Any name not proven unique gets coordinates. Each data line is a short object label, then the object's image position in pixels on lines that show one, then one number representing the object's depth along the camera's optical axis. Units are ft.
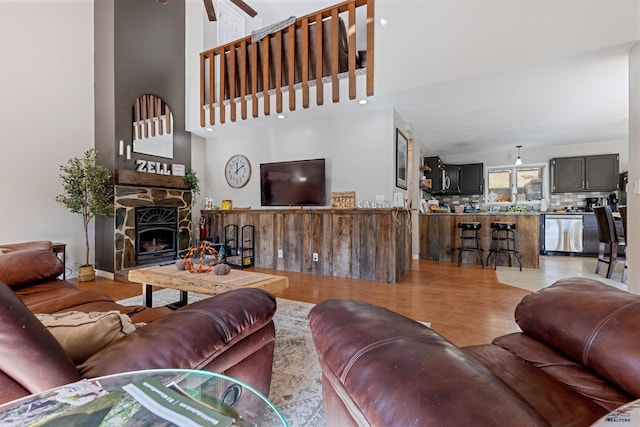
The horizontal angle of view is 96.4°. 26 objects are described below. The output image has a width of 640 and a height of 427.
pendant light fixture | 21.96
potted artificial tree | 12.83
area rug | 4.47
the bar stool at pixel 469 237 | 17.06
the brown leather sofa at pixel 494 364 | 1.66
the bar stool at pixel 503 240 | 16.28
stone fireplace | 14.11
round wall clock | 18.15
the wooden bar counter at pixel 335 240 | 13.37
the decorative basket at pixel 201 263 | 8.19
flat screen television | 15.66
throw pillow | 2.91
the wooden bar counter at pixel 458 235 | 16.39
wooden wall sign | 14.88
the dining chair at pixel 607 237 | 13.23
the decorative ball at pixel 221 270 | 7.71
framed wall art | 14.83
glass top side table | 1.79
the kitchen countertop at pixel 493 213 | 16.36
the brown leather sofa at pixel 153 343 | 2.06
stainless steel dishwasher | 20.11
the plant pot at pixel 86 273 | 13.34
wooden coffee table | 6.87
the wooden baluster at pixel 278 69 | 10.76
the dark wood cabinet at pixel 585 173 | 20.39
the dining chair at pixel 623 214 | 11.98
